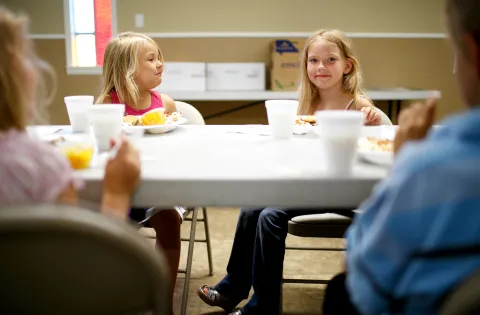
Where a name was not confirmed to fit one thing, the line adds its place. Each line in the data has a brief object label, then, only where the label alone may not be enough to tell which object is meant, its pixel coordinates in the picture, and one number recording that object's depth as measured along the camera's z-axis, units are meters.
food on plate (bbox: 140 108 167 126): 1.54
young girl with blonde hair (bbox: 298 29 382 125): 2.17
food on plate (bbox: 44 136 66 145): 1.35
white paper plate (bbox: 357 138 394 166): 1.05
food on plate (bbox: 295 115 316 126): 1.59
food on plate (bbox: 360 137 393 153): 1.12
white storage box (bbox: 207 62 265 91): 3.82
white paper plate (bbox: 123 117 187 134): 1.44
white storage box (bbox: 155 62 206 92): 3.78
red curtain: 4.18
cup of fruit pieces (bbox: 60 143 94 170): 1.06
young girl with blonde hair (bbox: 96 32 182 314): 2.16
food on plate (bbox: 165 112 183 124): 1.65
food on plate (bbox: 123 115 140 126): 1.55
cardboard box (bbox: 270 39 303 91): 3.82
